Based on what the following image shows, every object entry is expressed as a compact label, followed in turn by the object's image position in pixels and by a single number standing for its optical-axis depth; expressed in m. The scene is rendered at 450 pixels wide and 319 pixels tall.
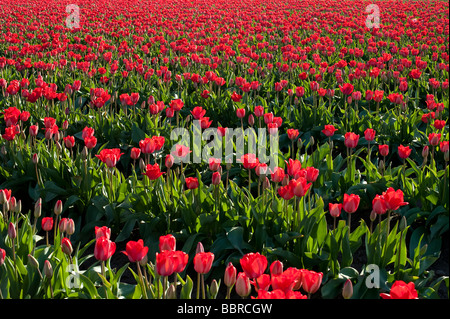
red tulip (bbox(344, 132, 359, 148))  7.09
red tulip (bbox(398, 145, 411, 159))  6.71
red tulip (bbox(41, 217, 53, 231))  5.12
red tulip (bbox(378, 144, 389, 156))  7.05
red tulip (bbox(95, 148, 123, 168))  6.27
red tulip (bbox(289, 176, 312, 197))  5.27
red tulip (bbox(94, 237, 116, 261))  4.23
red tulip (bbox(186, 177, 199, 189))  5.93
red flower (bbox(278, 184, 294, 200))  5.35
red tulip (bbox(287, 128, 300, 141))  7.64
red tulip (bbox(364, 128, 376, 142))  7.38
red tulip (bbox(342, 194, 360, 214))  5.05
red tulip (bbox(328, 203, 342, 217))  5.25
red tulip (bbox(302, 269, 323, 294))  3.81
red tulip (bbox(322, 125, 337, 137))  7.79
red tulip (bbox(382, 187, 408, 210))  4.83
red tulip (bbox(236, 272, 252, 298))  3.67
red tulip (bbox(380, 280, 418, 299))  3.49
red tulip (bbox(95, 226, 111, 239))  4.41
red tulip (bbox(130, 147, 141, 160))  6.86
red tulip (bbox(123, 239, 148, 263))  4.15
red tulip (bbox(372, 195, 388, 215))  4.93
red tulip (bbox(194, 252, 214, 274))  3.95
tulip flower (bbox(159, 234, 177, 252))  4.15
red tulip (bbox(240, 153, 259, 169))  6.20
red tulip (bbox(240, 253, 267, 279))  3.82
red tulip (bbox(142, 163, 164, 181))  5.83
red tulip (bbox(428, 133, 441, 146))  7.23
